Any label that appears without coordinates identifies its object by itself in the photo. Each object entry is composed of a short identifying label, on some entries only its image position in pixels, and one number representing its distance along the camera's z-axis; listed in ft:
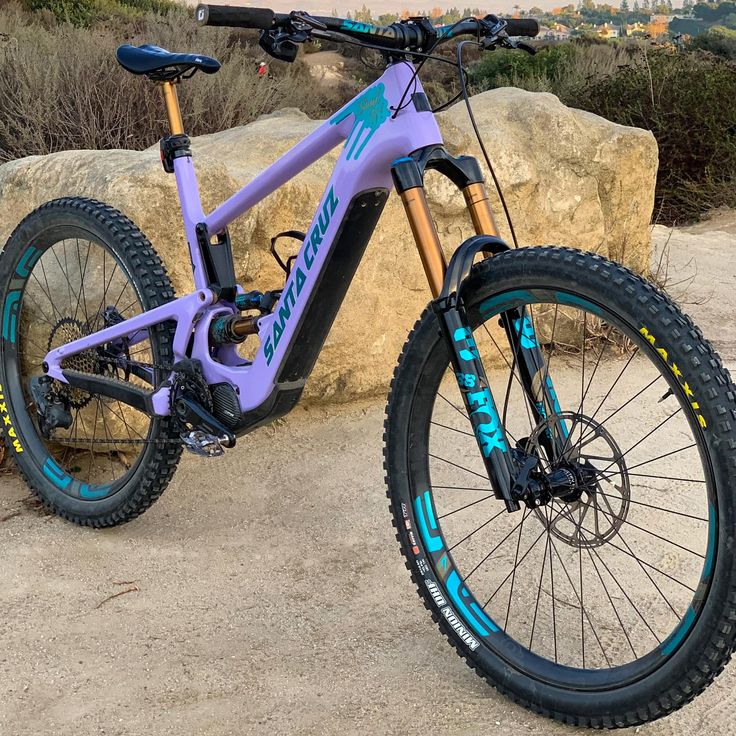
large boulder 11.08
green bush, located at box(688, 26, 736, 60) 48.91
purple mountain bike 5.97
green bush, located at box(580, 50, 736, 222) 23.80
